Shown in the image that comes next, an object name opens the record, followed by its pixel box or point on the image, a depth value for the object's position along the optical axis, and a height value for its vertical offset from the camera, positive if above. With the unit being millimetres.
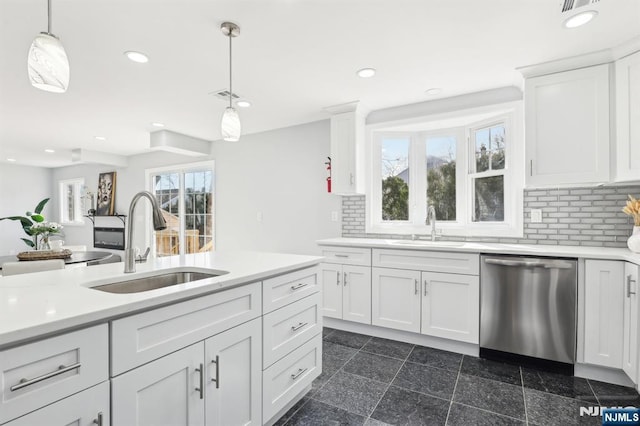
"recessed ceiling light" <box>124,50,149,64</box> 2232 +1143
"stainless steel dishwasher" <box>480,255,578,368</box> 2232 -713
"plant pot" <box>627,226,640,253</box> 2070 -192
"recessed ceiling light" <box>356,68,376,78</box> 2519 +1154
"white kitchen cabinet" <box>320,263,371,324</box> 3021 -789
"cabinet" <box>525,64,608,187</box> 2283 +652
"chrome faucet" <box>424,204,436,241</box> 3176 -54
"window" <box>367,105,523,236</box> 2979 +398
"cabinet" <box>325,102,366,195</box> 3361 +701
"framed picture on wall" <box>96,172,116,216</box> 6191 +374
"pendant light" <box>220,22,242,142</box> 1914 +578
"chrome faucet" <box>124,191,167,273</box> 1406 -57
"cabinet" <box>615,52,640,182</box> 2092 +649
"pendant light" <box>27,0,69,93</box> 1138 +559
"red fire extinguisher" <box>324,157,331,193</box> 3621 +370
